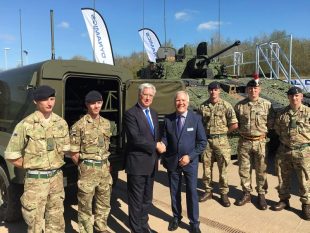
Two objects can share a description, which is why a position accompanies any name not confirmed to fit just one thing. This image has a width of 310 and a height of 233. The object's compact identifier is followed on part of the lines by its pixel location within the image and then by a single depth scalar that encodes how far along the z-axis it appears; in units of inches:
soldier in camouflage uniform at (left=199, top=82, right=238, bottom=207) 147.1
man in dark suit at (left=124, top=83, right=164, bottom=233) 111.3
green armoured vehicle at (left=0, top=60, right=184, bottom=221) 113.8
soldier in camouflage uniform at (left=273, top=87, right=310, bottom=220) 132.2
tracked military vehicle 218.8
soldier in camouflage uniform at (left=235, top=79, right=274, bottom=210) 142.3
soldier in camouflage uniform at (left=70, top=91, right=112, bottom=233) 110.1
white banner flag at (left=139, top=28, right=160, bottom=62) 557.7
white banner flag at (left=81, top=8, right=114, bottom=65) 452.6
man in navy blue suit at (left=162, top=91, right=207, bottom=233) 119.7
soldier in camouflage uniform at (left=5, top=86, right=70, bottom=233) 96.6
